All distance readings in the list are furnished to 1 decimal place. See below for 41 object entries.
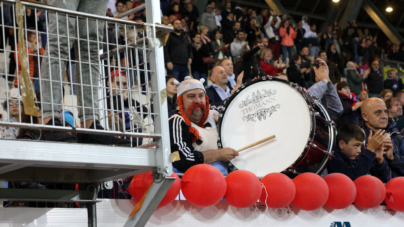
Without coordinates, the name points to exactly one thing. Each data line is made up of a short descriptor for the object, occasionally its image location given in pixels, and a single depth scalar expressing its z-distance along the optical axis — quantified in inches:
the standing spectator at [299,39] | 519.2
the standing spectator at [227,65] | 263.7
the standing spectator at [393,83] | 482.3
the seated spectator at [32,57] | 231.8
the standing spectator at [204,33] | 393.0
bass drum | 138.8
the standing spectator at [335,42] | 555.8
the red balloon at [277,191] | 125.0
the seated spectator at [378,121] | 193.3
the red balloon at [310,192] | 129.6
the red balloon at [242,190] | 119.5
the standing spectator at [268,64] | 359.3
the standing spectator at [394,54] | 634.8
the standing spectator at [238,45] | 416.8
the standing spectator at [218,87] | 214.6
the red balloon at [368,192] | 142.7
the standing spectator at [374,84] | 463.5
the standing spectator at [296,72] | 364.5
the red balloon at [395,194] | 148.6
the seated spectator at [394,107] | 261.9
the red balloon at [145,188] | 112.4
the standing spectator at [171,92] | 216.1
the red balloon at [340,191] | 135.6
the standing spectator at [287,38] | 505.7
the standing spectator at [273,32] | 490.6
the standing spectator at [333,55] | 530.5
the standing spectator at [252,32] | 482.6
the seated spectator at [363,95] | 359.9
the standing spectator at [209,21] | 454.9
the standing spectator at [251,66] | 278.1
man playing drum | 138.7
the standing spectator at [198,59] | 359.9
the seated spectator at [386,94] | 324.1
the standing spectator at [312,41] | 528.8
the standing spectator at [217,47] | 400.9
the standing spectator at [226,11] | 476.4
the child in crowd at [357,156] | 154.9
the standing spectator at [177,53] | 325.2
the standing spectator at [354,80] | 448.1
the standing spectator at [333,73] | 419.2
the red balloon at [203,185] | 114.0
